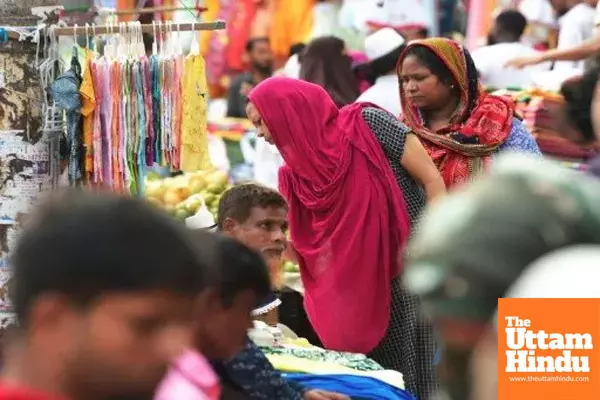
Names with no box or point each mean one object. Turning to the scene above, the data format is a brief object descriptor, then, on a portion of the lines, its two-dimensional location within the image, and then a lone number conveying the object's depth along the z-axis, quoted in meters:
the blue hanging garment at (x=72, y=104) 8.56
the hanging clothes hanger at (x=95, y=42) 9.15
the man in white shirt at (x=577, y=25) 16.81
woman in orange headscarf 9.89
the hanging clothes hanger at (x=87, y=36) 8.79
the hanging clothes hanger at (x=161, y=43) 9.10
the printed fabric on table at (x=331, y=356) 7.62
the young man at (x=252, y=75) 20.62
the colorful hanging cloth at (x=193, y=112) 9.16
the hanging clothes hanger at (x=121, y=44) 9.00
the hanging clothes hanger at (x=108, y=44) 8.98
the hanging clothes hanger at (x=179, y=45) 9.10
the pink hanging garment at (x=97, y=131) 8.86
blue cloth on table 7.24
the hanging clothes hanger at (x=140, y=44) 9.06
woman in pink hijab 9.44
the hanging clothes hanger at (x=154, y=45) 9.04
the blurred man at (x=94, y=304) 3.49
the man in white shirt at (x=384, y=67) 14.03
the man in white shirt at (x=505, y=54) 14.67
